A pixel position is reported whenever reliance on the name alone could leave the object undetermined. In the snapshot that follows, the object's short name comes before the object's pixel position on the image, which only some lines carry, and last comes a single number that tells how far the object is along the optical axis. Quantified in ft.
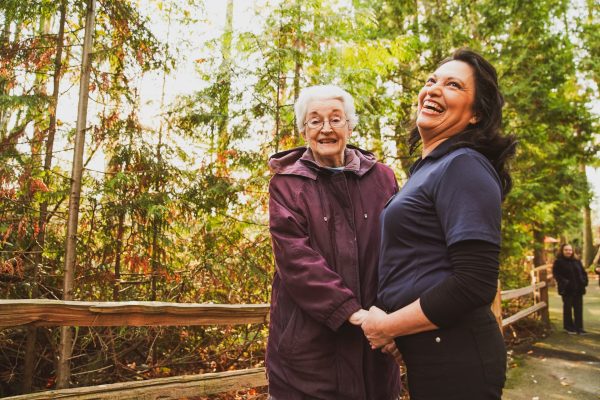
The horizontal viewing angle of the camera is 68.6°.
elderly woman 5.90
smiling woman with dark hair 4.57
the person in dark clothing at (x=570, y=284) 31.58
